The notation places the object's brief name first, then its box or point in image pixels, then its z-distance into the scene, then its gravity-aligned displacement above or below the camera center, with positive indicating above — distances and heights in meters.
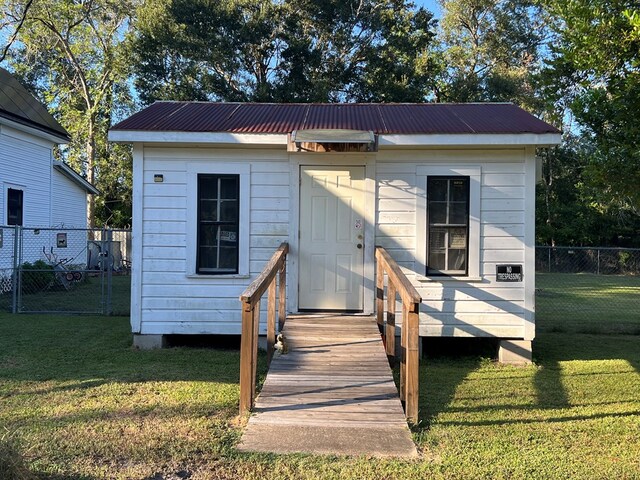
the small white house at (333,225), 6.86 +0.24
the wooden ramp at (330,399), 3.89 -1.41
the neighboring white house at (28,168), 13.95 +2.08
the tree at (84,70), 24.58 +8.88
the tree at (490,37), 29.98 +12.50
